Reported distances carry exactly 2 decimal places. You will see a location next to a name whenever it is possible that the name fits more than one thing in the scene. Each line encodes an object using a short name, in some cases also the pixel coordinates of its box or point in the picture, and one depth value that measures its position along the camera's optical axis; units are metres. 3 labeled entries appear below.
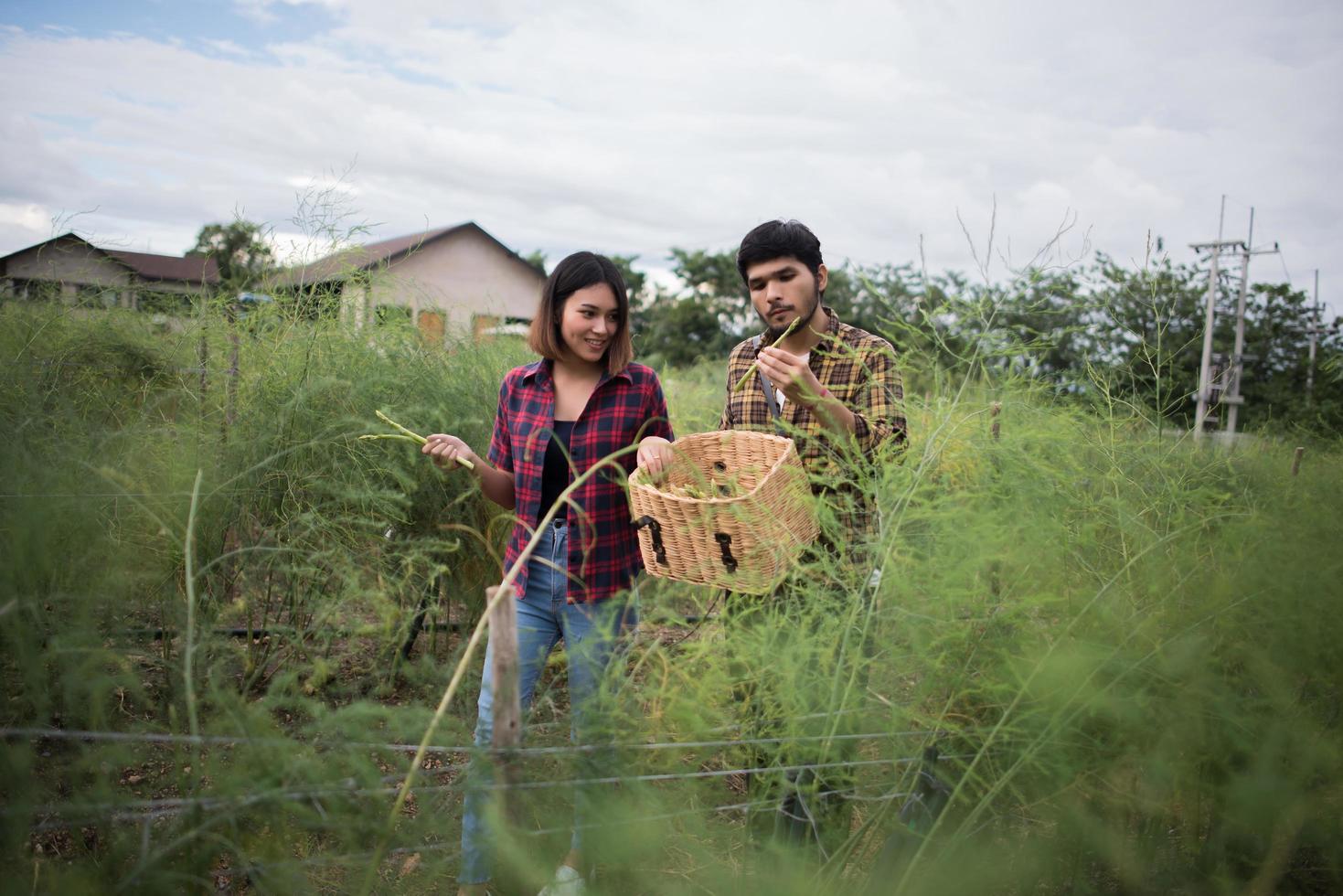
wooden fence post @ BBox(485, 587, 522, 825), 1.28
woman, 2.02
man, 1.51
